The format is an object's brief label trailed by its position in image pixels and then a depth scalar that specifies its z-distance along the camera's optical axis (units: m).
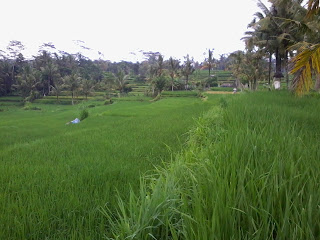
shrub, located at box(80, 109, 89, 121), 16.89
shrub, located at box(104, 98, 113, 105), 32.88
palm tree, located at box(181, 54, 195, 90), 40.00
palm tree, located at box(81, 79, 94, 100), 38.34
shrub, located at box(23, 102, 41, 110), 30.23
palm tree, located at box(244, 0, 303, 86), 15.67
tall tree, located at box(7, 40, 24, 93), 61.31
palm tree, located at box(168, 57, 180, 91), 40.11
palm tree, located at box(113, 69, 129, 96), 41.00
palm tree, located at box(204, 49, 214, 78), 40.94
